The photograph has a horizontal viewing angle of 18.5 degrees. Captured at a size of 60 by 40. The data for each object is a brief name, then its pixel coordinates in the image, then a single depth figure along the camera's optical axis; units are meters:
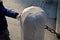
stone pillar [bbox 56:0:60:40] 3.30
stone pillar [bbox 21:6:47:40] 1.83
